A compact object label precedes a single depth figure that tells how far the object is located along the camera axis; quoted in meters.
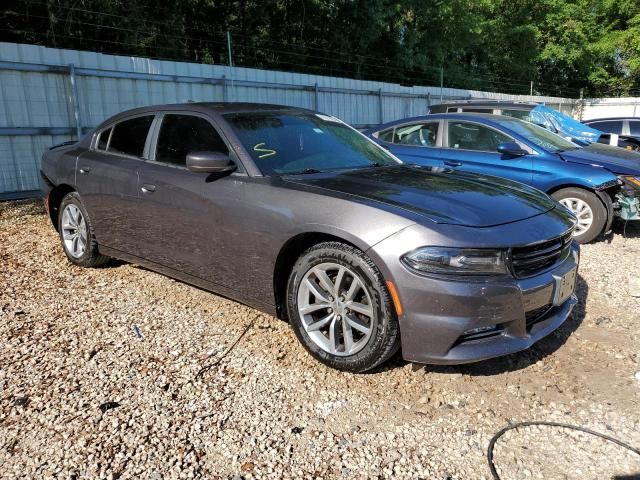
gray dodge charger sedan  2.70
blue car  6.00
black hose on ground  2.31
